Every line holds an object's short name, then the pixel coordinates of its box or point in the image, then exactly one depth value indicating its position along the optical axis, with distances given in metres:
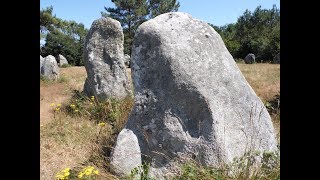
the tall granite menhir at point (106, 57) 5.78
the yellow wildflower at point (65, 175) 2.15
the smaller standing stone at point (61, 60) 18.55
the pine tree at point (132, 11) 22.40
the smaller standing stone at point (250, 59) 19.36
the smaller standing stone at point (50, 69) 9.55
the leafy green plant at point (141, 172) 2.44
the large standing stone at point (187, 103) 2.48
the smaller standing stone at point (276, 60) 17.58
